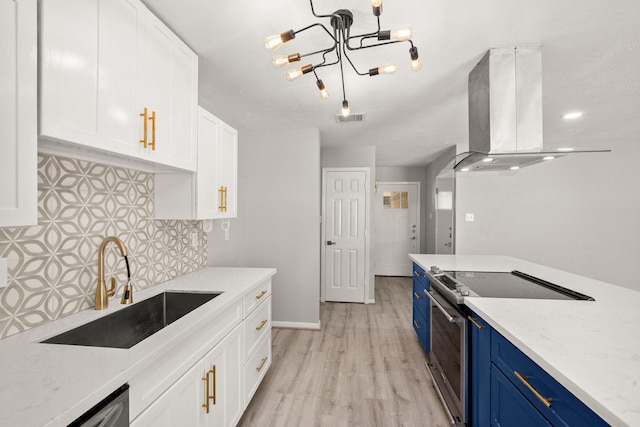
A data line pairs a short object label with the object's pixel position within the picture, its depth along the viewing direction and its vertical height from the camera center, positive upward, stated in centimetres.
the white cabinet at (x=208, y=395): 106 -84
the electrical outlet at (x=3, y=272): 102 -22
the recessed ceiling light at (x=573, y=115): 292 +109
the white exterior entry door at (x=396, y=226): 610 -27
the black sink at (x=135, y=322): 120 -57
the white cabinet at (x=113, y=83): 93 +55
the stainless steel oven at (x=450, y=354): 161 -95
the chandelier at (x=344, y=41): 115 +78
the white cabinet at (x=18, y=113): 78 +30
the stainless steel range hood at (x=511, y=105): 176 +73
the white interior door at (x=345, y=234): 437 -32
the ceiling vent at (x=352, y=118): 290 +106
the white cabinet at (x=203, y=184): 181 +20
